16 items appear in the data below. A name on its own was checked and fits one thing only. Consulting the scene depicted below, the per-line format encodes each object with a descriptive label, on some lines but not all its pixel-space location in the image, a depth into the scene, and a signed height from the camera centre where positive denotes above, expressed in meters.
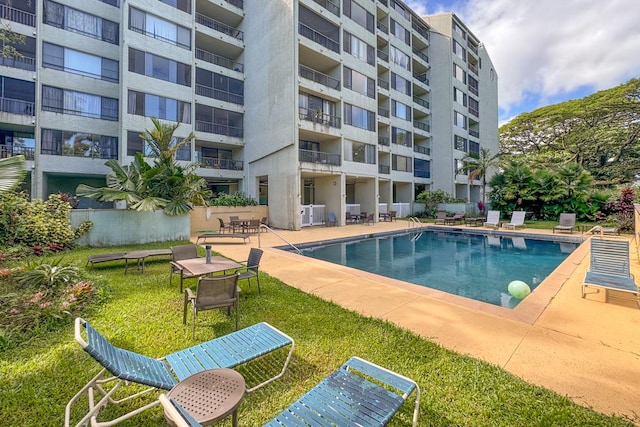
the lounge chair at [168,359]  2.09 -1.40
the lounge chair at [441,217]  21.23 -0.05
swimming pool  7.86 -1.68
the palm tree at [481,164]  25.14 +4.80
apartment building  17.48 +8.66
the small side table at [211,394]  1.91 -1.34
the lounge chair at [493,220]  18.25 -0.24
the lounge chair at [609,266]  5.14 -1.05
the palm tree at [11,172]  5.37 +0.88
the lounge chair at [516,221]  17.41 -0.28
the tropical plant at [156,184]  10.79 +1.40
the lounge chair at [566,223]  15.16 -0.36
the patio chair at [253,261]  5.82 -0.97
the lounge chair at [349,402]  1.98 -1.45
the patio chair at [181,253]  6.27 -0.86
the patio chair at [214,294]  3.87 -1.14
